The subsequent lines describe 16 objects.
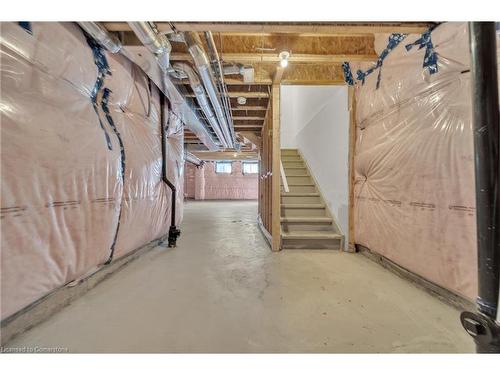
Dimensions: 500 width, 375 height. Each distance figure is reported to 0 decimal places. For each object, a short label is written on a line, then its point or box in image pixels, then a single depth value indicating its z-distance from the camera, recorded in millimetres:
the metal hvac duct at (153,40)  1430
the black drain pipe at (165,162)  2854
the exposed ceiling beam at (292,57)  2217
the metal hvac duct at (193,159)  8205
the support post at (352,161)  2607
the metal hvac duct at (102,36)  1426
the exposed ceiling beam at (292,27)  1561
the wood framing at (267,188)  3145
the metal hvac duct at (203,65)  1798
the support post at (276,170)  2723
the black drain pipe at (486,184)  756
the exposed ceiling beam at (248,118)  4309
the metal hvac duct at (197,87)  2286
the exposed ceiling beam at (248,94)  3123
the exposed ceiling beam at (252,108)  3762
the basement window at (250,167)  11068
